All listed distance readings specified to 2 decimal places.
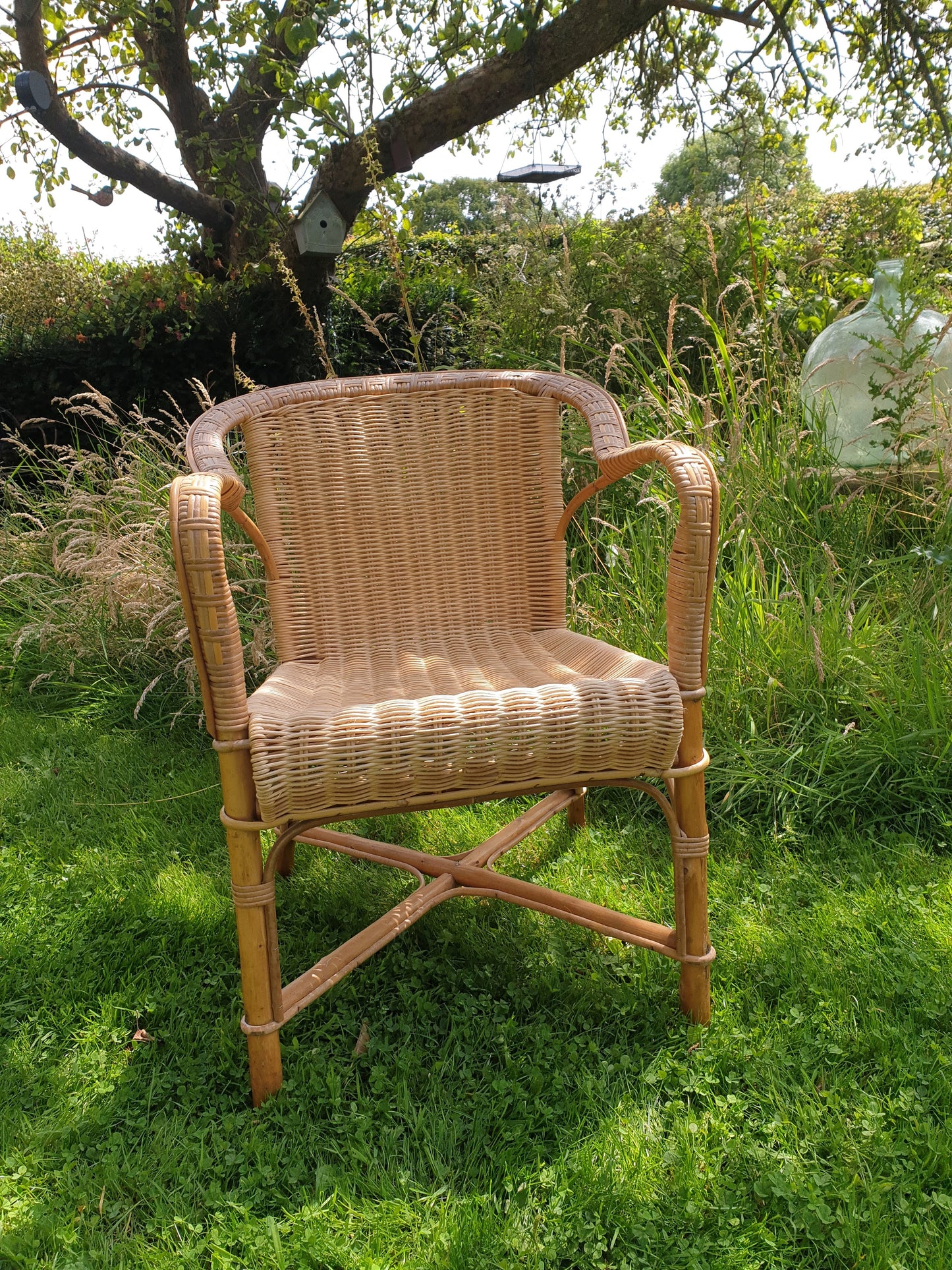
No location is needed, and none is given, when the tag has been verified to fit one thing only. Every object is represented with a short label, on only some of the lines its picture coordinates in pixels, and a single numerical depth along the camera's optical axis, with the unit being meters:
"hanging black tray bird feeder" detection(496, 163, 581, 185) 4.07
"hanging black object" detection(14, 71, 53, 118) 3.55
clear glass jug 2.11
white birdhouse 3.51
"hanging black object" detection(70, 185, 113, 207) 4.46
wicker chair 1.11
